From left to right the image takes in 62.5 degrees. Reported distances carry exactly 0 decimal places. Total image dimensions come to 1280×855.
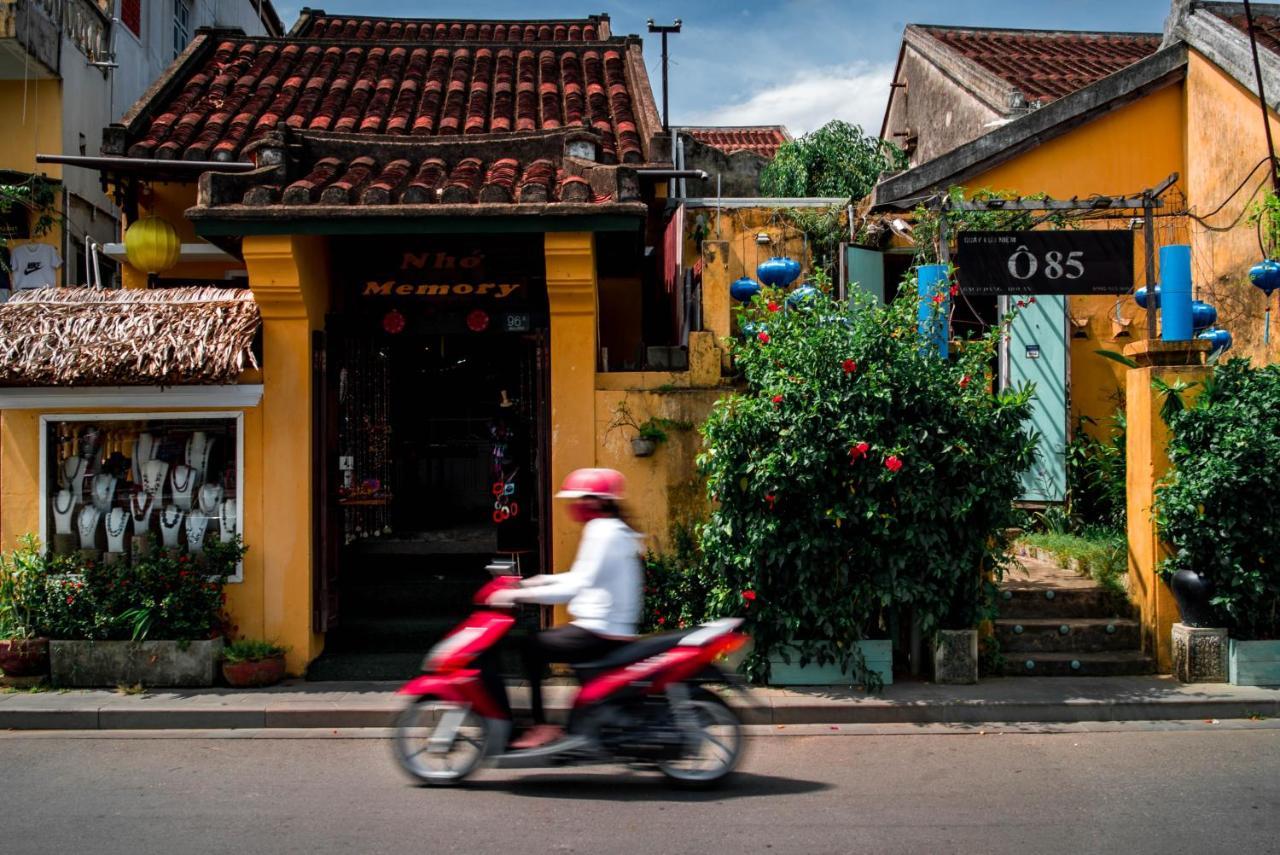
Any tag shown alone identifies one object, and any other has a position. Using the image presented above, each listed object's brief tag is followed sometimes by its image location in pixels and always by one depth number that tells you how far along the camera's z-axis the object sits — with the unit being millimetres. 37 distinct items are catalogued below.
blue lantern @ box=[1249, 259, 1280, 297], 10383
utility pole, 15742
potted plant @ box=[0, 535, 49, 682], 8664
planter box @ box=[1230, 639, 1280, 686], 8562
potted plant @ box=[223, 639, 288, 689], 8727
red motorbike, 6105
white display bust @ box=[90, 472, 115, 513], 9406
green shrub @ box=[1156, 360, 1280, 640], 8484
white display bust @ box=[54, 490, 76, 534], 9289
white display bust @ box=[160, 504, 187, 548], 9352
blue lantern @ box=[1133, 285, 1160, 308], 11309
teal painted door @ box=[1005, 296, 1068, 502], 11930
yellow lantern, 10281
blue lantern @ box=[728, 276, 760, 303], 11297
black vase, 8648
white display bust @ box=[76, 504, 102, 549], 9297
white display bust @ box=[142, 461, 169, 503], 9406
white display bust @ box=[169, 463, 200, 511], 9398
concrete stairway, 9023
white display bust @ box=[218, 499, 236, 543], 9328
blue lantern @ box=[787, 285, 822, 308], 8969
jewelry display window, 9297
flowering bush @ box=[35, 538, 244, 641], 8703
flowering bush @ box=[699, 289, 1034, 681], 8344
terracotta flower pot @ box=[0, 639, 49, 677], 8648
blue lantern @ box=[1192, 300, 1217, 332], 11039
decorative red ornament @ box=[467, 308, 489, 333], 10047
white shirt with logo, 11977
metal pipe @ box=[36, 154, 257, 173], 10016
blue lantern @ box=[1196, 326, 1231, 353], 11508
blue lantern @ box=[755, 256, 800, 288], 10648
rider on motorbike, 6180
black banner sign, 9719
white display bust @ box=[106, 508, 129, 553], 9320
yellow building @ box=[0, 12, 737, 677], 8891
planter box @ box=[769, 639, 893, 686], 8664
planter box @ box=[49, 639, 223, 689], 8688
